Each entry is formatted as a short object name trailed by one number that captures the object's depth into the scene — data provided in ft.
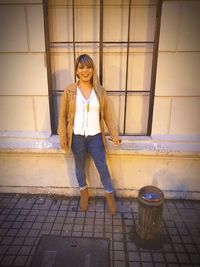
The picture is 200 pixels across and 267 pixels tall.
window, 10.68
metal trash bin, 9.14
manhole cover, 8.71
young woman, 9.87
